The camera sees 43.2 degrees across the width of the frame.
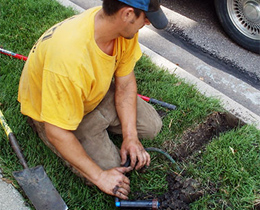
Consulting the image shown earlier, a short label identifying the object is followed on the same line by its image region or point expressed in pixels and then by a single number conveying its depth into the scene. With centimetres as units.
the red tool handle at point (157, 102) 306
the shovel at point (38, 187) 226
